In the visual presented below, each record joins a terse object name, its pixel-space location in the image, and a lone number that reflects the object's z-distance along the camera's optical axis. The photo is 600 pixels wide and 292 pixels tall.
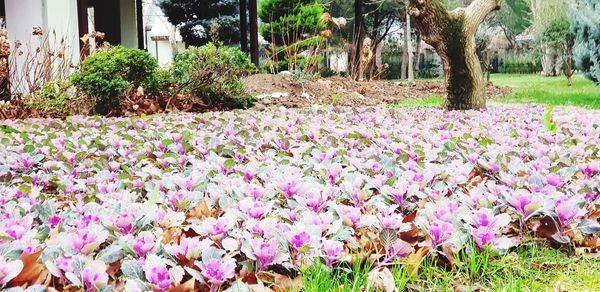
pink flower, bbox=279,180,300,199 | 1.92
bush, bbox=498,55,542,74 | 27.14
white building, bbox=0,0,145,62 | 7.79
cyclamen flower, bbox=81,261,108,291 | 1.22
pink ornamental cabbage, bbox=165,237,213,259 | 1.36
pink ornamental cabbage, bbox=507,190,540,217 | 1.70
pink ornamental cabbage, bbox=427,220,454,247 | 1.52
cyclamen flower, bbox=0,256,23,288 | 1.17
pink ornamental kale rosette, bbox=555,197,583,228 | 1.69
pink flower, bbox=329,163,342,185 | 2.22
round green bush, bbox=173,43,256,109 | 7.16
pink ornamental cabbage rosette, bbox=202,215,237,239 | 1.50
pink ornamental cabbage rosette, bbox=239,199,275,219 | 1.66
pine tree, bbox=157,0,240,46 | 13.69
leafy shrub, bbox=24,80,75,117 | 6.49
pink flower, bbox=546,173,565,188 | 2.05
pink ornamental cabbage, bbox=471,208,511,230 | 1.56
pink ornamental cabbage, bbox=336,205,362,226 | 1.60
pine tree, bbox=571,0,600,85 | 9.09
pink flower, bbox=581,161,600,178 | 2.32
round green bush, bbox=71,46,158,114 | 6.38
